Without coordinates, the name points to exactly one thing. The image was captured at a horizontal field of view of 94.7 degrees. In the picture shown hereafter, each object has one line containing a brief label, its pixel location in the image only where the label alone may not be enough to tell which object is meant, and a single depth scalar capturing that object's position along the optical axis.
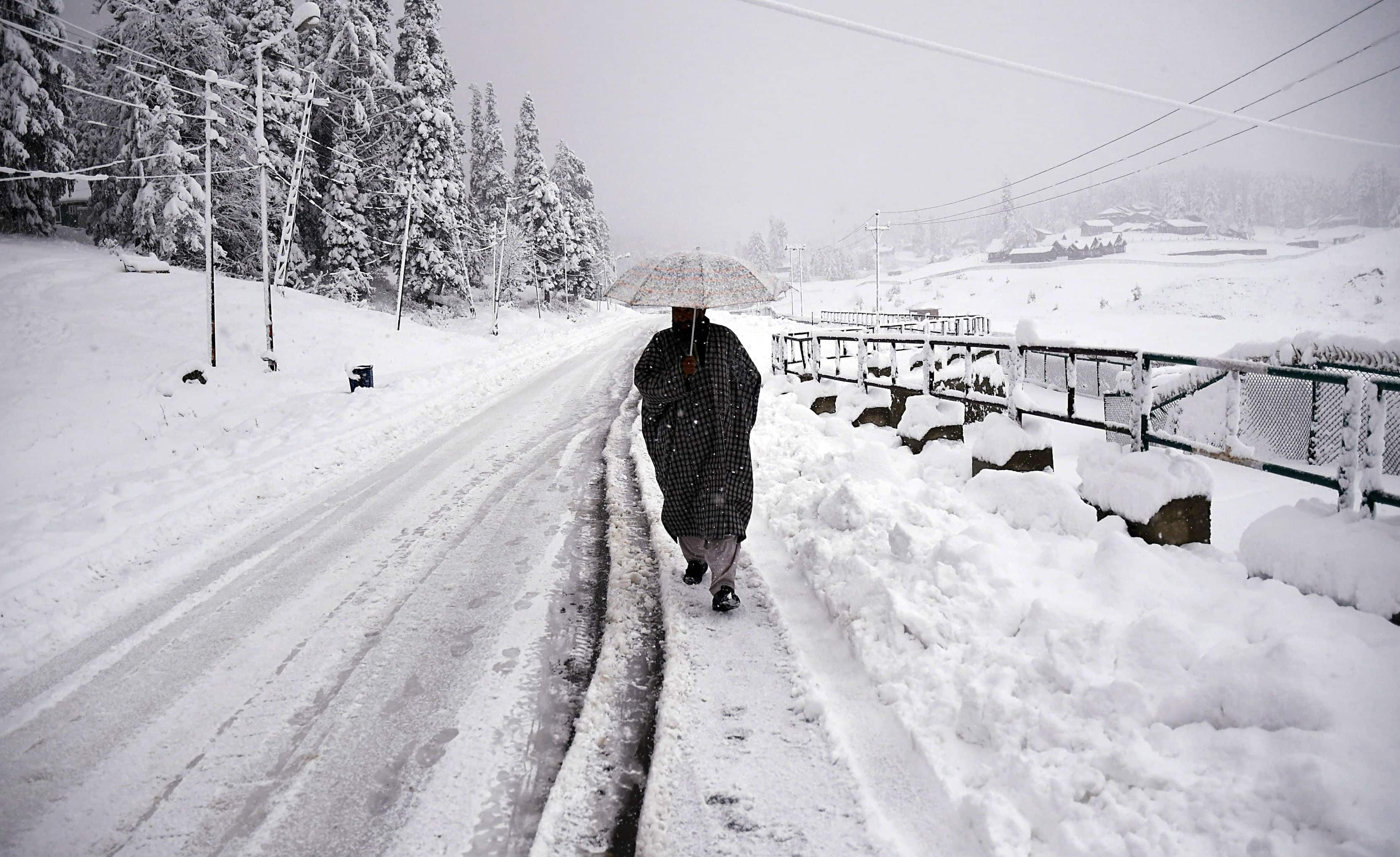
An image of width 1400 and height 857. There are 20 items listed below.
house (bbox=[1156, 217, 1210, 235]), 124.25
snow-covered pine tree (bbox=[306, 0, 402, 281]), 32.34
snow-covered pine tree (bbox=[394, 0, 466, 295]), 32.81
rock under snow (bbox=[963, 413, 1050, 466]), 6.10
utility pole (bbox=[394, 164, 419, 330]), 27.45
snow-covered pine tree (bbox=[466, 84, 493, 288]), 51.69
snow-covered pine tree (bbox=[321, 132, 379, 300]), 33.88
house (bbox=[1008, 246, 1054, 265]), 112.06
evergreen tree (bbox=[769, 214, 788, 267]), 147.50
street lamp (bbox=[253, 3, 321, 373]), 17.28
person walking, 3.94
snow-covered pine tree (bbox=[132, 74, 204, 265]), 25.45
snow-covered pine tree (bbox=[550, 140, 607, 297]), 56.56
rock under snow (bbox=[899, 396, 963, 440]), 7.85
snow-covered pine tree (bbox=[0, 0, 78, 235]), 25.45
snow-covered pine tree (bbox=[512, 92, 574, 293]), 49.25
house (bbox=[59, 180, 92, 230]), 38.69
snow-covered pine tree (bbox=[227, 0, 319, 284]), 29.39
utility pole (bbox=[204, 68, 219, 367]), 16.98
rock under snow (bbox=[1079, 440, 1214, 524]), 4.26
